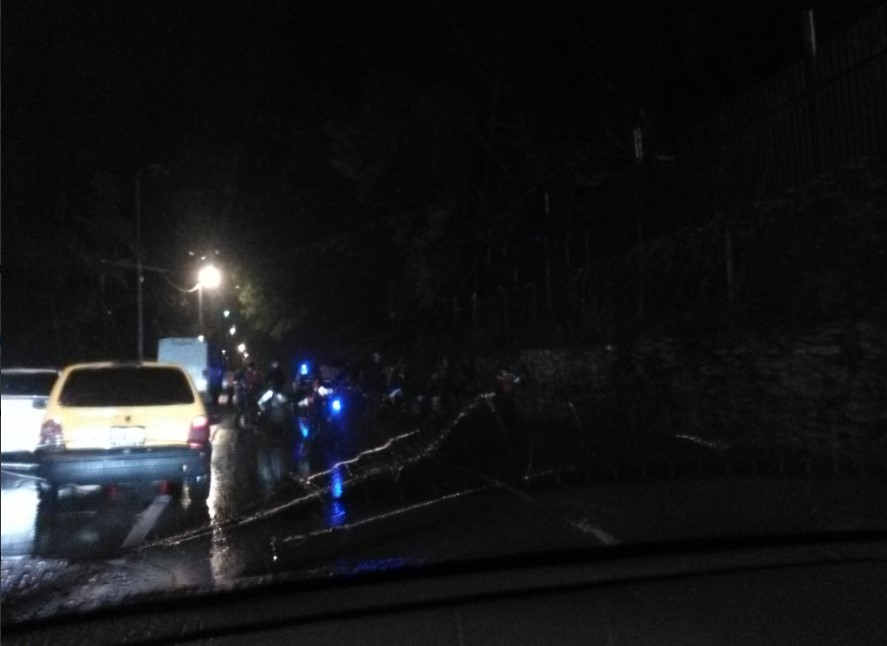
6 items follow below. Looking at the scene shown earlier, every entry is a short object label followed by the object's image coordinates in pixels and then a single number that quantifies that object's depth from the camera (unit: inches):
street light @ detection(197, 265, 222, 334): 1293.1
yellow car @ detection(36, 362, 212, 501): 378.3
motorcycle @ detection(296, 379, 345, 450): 682.2
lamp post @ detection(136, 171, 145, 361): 1051.2
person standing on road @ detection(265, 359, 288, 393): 775.1
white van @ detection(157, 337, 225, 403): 1145.4
